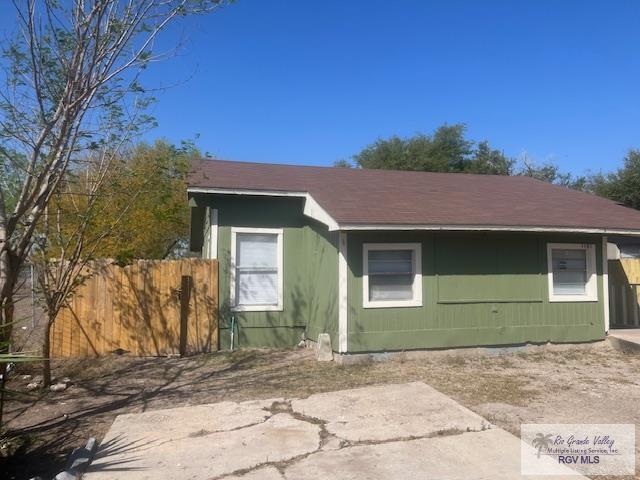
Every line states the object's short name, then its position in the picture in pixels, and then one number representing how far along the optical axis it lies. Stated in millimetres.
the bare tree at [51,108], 6039
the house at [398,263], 9117
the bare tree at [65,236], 7656
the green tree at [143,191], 8645
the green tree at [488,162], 32094
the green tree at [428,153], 31359
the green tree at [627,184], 24162
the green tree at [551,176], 34809
